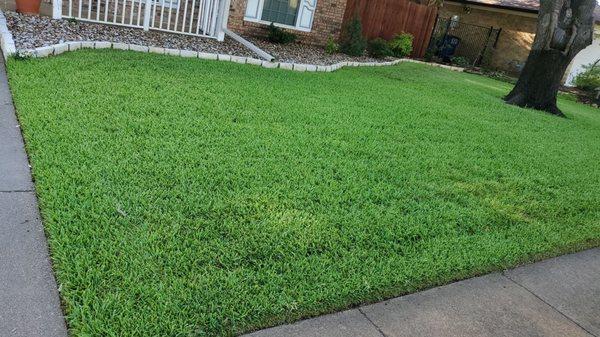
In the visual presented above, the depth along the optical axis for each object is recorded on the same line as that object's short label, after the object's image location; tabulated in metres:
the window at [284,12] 12.12
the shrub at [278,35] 11.95
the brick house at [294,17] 11.98
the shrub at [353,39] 13.08
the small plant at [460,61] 18.52
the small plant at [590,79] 17.67
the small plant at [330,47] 12.77
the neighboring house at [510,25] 19.98
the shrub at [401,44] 15.22
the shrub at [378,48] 13.98
